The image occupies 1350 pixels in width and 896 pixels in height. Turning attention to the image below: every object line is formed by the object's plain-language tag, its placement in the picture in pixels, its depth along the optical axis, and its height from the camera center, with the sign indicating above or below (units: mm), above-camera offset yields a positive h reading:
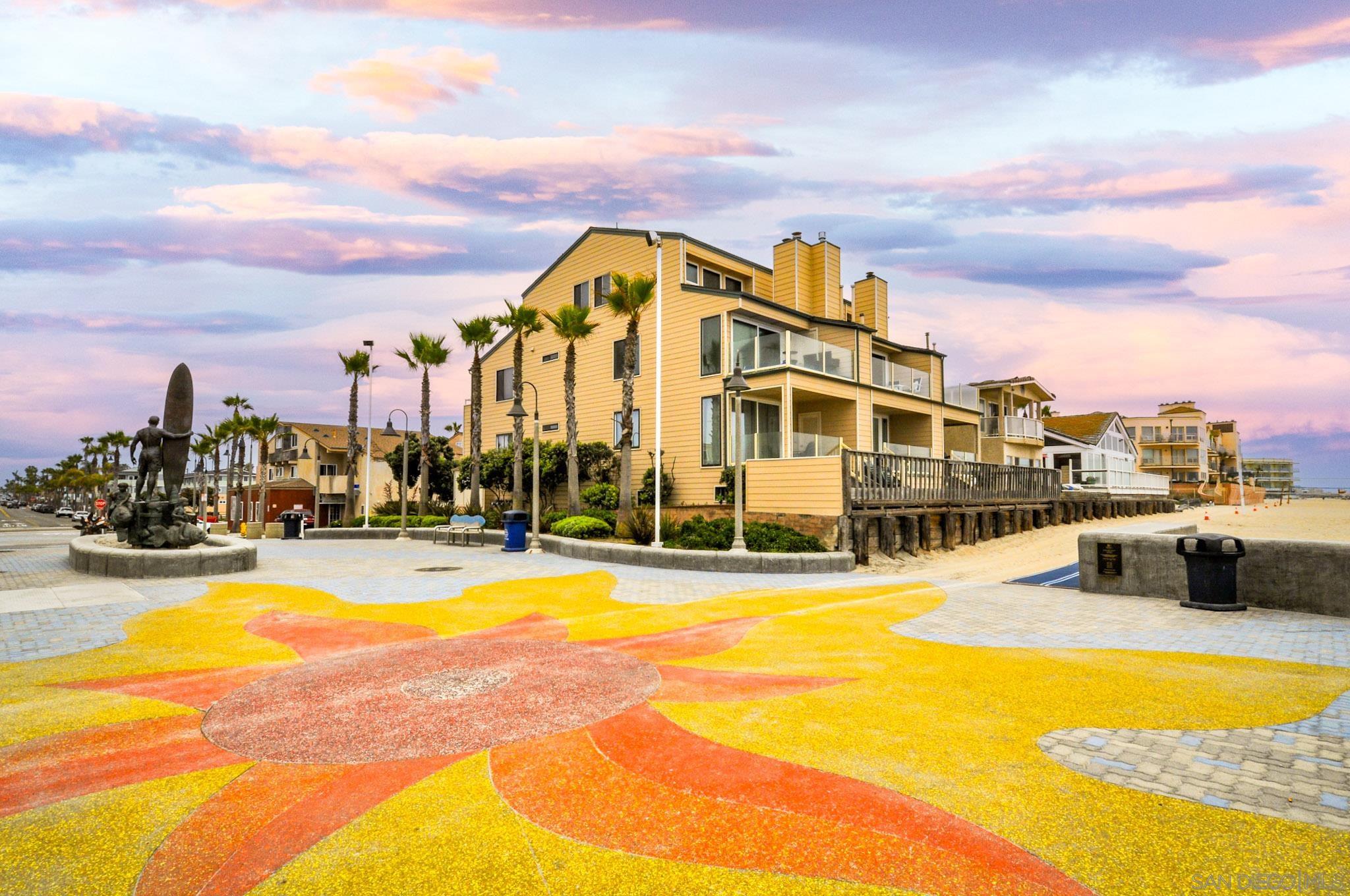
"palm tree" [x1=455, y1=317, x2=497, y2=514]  30250 +4106
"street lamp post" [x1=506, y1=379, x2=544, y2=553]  20297 -1150
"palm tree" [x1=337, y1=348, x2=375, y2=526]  36688 +5393
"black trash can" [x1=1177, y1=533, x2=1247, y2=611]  10383 -1601
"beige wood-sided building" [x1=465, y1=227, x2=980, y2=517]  23125 +4206
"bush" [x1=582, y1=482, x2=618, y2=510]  26891 -966
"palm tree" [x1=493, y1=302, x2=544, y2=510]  27453 +4890
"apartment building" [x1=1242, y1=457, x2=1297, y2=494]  157250 -284
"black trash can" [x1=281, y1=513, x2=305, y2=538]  29953 -2260
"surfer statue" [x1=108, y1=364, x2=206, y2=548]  15641 -376
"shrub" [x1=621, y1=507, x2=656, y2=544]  21156 -1727
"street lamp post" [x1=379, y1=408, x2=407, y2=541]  27219 -1072
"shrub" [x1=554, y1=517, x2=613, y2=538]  22031 -1802
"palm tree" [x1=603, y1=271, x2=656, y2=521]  22469 +5223
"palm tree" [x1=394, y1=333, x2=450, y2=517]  32344 +5666
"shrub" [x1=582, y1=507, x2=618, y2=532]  23744 -1549
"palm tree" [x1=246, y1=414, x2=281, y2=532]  51969 +3665
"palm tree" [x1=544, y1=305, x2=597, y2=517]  24828 +4526
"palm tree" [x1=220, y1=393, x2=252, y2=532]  53281 +3843
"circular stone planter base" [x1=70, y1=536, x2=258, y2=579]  14117 -1881
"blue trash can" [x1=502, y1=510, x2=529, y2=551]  20828 -1724
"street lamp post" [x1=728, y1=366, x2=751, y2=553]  16344 +724
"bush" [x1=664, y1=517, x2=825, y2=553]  17688 -1798
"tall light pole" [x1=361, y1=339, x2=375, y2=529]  29567 +3570
